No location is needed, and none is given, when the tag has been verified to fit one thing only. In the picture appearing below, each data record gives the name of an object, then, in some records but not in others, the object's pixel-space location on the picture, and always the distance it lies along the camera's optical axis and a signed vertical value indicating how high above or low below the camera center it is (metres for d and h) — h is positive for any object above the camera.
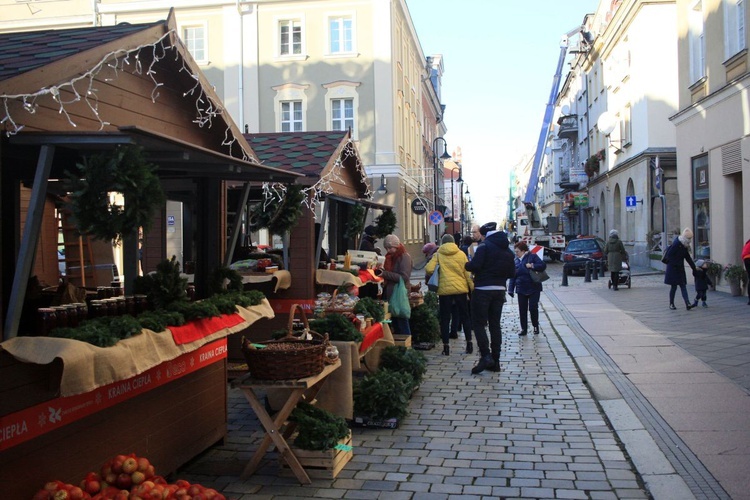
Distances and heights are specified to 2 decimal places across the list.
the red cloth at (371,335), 7.29 -0.97
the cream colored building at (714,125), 16.12 +2.79
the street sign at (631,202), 28.81 +1.51
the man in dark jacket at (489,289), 8.88 -0.57
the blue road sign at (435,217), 30.97 +1.14
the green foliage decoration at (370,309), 7.83 -0.71
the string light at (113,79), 4.02 +1.19
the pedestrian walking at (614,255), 19.78 -0.42
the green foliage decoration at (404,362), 7.86 -1.28
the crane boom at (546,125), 48.19 +7.79
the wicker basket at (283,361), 5.08 -0.81
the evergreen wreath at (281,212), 8.35 +0.39
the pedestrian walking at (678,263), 14.64 -0.49
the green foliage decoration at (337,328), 6.74 -0.78
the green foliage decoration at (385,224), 13.26 +0.37
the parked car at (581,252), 27.05 -0.42
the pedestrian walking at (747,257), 14.45 -0.37
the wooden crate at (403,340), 9.46 -1.25
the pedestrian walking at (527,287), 12.06 -0.75
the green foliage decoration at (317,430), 5.23 -1.34
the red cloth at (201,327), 4.80 -0.57
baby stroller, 20.64 -1.01
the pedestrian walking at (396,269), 9.84 -0.34
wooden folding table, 5.07 -1.22
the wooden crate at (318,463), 5.19 -1.56
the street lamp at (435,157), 35.38 +4.20
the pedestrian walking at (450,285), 10.36 -0.60
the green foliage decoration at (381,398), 6.54 -1.39
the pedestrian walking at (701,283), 14.58 -0.89
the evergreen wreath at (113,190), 4.11 +0.33
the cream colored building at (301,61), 29.80 +7.67
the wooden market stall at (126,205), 3.80 +0.29
